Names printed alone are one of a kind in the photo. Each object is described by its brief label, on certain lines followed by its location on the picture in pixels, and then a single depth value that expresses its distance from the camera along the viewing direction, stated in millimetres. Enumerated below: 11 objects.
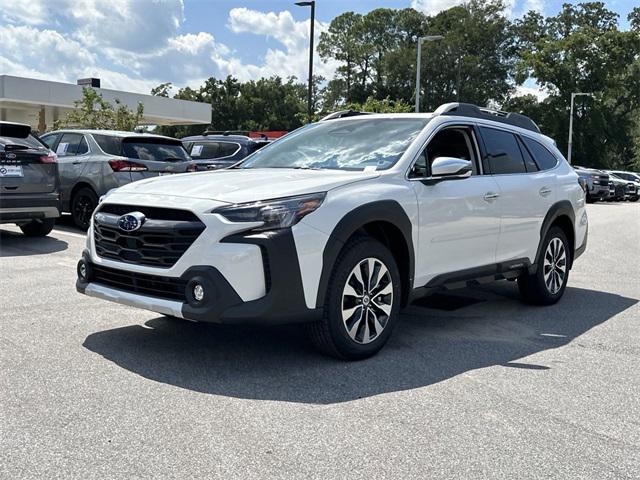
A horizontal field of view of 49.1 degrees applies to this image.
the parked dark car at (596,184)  31547
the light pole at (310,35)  22725
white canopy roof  30875
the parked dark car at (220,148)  13673
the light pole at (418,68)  26381
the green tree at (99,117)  22172
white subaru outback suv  4188
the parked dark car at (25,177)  8758
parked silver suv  10484
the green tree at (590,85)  52875
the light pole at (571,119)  46844
